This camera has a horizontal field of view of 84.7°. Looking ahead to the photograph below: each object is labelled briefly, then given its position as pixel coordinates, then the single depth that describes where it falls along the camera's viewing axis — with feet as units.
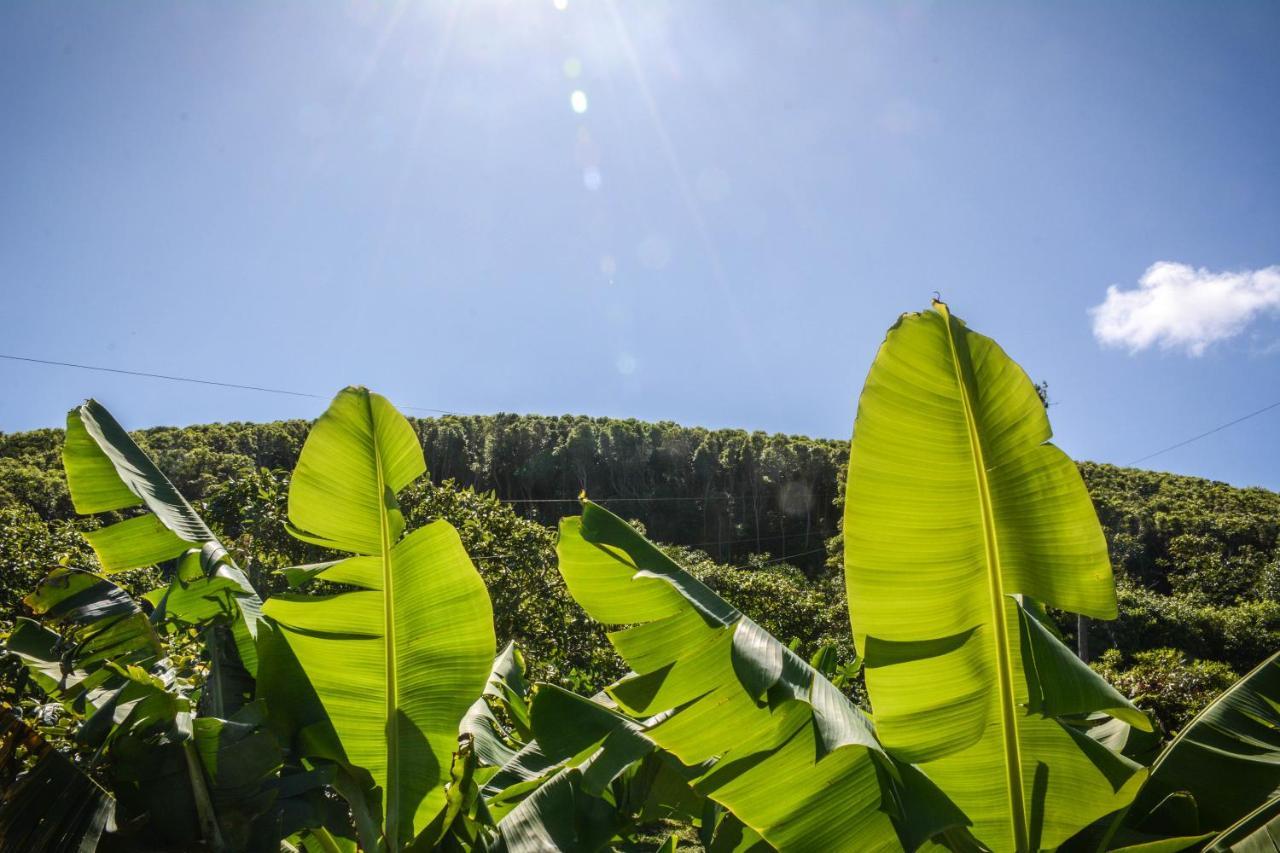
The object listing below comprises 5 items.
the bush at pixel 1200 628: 51.01
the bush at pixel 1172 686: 21.98
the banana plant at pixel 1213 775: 7.39
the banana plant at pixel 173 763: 6.66
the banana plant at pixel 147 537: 8.65
